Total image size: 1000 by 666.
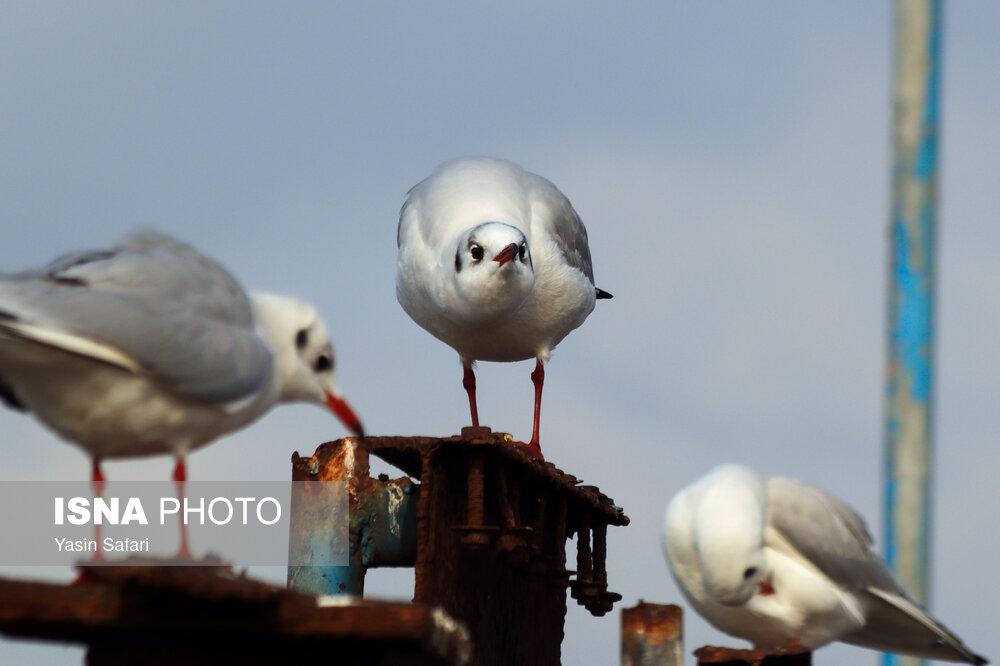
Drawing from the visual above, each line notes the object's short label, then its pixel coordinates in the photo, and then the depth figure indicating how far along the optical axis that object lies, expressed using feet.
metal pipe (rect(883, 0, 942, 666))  37.40
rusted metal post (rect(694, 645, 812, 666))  38.32
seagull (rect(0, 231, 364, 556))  30.76
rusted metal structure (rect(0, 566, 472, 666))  26.63
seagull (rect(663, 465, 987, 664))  41.24
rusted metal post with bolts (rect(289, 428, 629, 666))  46.75
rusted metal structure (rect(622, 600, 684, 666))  43.42
